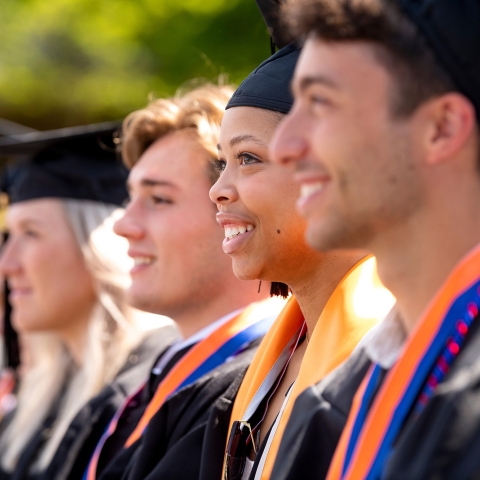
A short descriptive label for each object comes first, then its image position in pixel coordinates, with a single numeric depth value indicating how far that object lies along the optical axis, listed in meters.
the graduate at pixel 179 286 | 5.79
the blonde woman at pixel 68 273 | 8.70
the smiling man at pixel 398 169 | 2.80
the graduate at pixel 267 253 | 4.60
